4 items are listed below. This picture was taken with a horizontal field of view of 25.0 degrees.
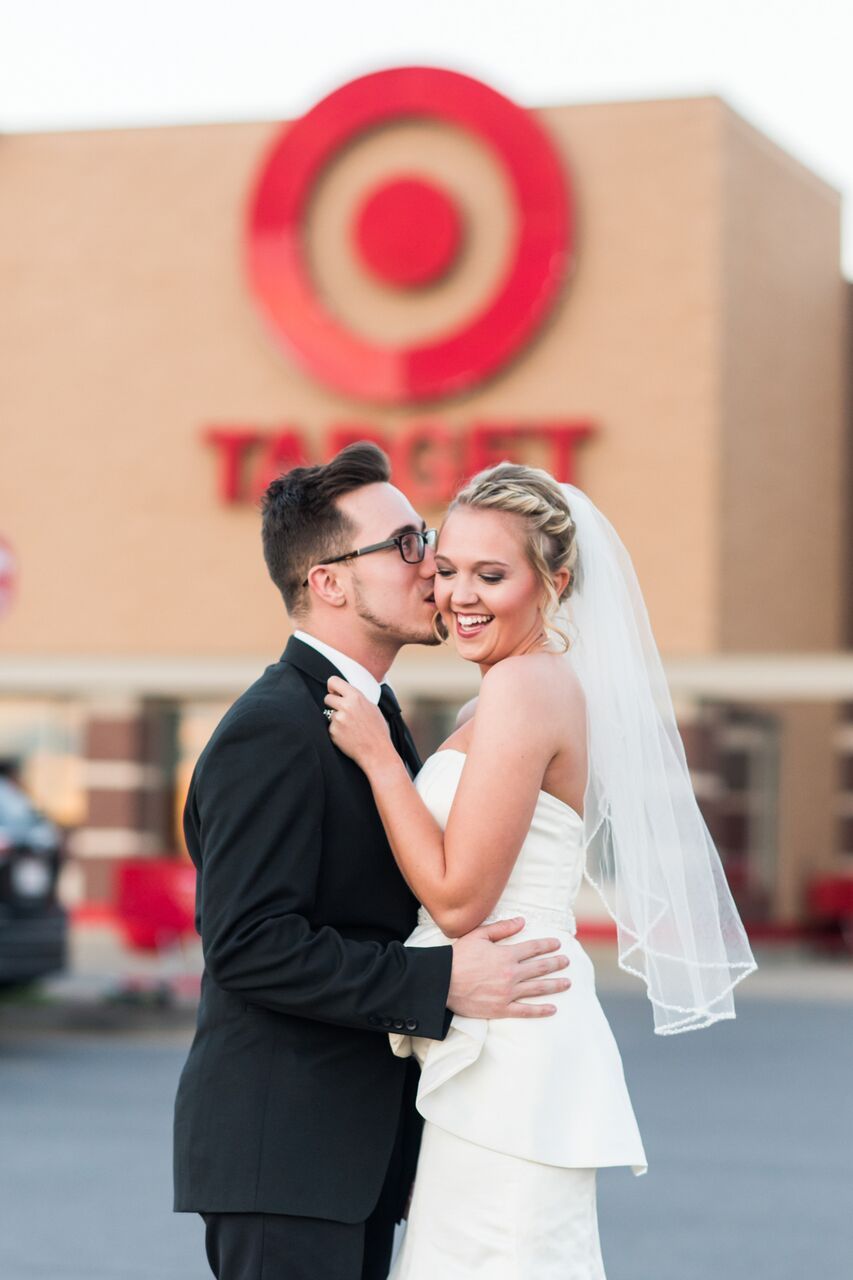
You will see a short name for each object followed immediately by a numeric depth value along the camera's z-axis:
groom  3.35
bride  3.44
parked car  11.73
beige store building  21.16
